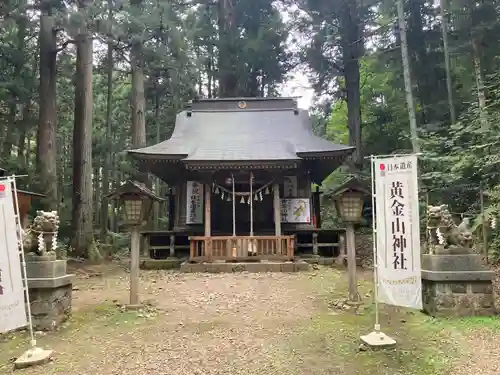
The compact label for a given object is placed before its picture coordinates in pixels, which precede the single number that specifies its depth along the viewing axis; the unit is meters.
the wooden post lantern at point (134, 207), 6.89
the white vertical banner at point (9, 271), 4.64
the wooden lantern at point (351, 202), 6.80
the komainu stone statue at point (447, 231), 5.93
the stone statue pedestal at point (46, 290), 5.63
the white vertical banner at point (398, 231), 5.02
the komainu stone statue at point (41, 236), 5.88
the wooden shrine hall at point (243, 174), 11.29
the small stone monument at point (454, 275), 5.74
